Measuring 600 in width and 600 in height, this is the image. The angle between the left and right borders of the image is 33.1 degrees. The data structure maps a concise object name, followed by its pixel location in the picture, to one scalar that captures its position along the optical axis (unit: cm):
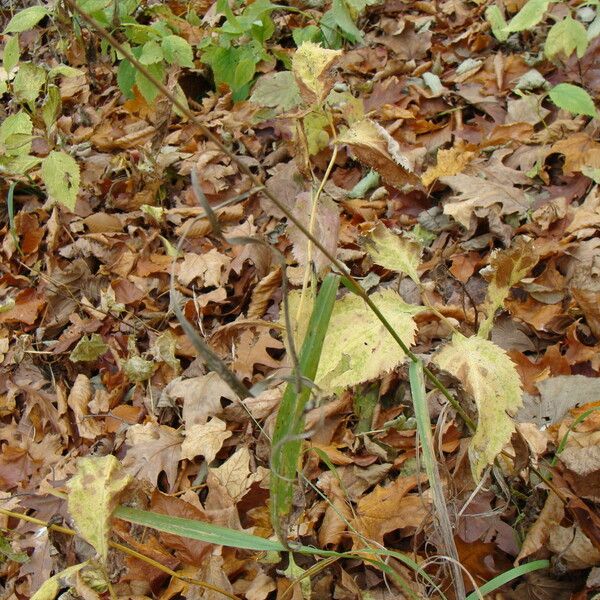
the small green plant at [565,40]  100
